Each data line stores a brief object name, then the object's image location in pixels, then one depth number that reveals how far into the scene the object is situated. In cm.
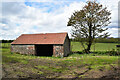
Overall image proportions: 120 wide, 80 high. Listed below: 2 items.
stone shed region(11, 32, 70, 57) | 1925
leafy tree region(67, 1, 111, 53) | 2288
